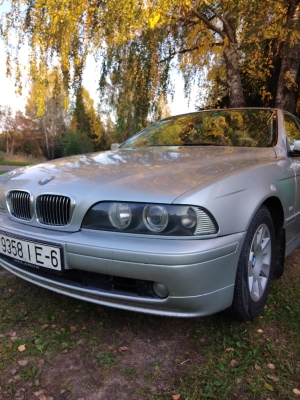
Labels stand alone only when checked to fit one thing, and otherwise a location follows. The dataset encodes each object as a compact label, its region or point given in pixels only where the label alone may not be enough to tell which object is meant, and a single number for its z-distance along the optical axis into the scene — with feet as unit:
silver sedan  5.48
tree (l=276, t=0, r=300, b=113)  19.93
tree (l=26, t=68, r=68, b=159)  123.95
